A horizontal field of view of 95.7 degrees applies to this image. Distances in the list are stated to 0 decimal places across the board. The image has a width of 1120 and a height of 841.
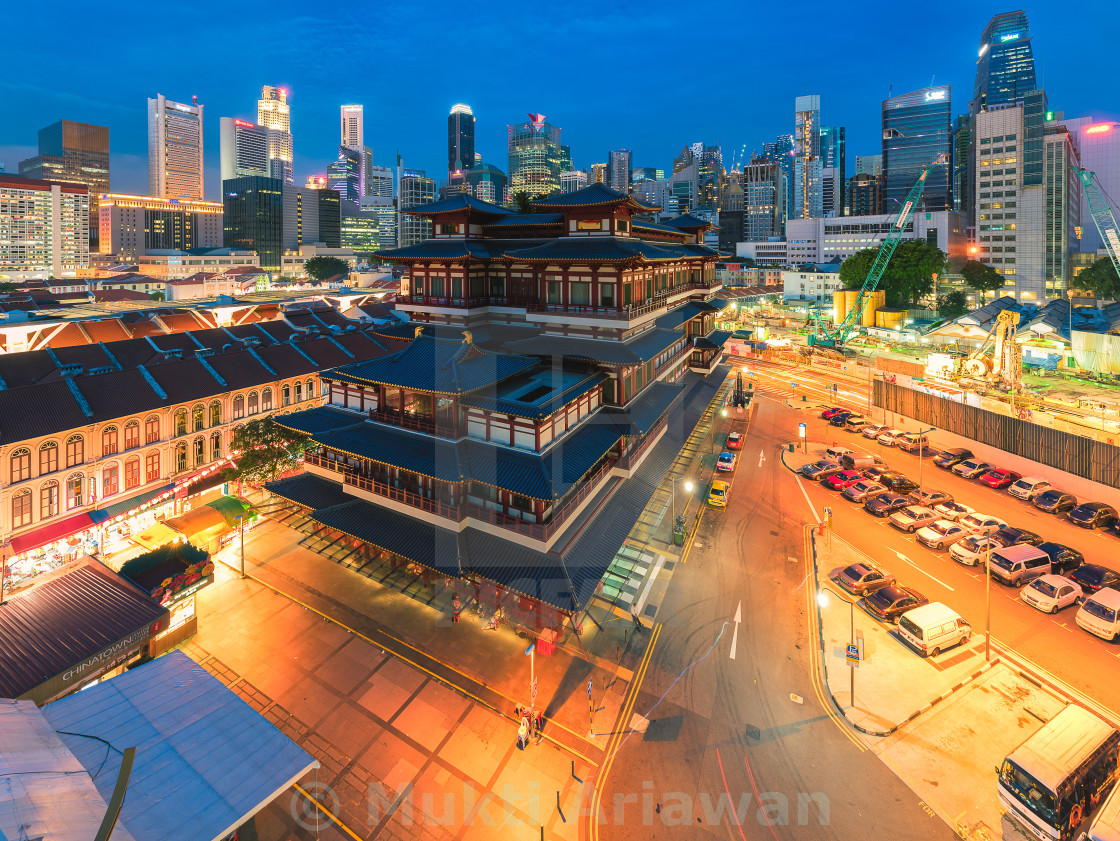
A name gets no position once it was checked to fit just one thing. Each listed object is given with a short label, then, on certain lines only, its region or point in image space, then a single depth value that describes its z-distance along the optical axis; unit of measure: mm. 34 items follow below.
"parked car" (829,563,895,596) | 28750
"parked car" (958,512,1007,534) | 33731
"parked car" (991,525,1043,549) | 32875
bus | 15930
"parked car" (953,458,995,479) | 43531
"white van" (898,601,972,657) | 24391
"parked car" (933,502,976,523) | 35869
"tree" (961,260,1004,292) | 110188
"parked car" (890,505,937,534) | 35750
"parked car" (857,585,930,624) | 27047
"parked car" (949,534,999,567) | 31062
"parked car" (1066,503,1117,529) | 35594
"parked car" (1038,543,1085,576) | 30734
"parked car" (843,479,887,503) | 39938
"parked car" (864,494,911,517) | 37812
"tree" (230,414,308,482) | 35875
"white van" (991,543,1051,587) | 29406
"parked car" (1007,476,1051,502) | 39559
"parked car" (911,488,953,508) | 38406
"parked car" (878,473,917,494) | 41188
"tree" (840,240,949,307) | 107938
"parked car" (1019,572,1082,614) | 27047
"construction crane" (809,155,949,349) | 102750
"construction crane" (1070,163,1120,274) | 87750
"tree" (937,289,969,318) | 112062
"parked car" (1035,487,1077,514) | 37625
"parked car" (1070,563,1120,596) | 28348
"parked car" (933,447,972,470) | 45844
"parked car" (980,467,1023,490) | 41781
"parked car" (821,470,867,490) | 41875
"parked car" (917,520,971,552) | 33375
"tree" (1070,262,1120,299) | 94500
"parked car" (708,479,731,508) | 39625
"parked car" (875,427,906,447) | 51531
